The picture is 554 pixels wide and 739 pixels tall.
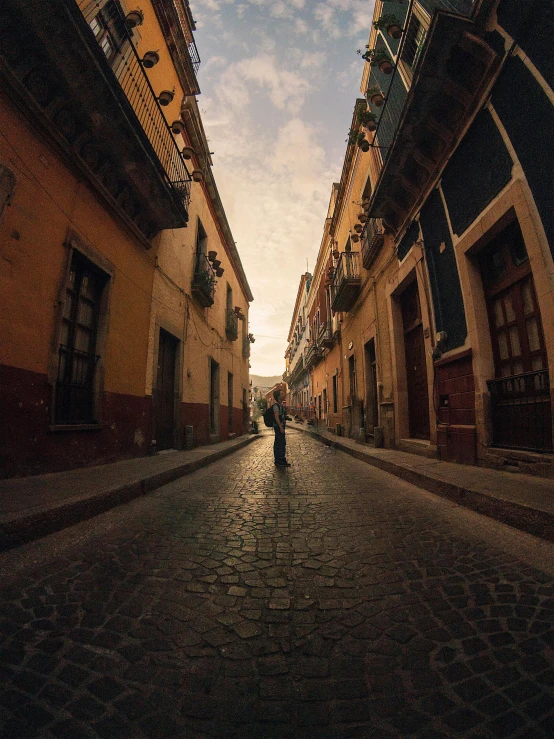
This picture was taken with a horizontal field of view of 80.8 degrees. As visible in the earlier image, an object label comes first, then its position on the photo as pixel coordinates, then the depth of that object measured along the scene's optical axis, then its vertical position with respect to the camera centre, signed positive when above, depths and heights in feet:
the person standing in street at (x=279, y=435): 21.25 -1.11
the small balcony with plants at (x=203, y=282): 31.78 +13.53
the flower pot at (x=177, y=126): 24.22 +21.65
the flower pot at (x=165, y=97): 22.37 +22.15
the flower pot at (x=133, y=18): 19.43 +23.83
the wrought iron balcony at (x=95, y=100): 12.32 +14.45
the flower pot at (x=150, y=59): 21.03 +23.27
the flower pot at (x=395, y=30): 18.91 +22.47
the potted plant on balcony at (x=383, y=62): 21.04 +22.96
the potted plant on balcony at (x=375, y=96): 23.22 +22.74
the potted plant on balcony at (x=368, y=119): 23.68 +21.68
